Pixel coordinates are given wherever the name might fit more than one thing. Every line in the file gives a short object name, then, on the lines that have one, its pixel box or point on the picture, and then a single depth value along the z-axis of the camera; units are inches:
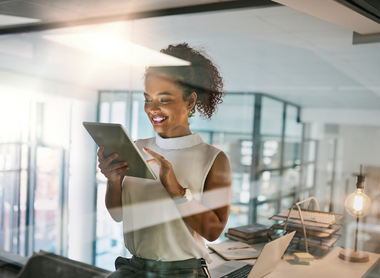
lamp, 58.6
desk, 52.6
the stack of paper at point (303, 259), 56.8
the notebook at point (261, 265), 47.0
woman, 48.6
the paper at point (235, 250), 58.8
